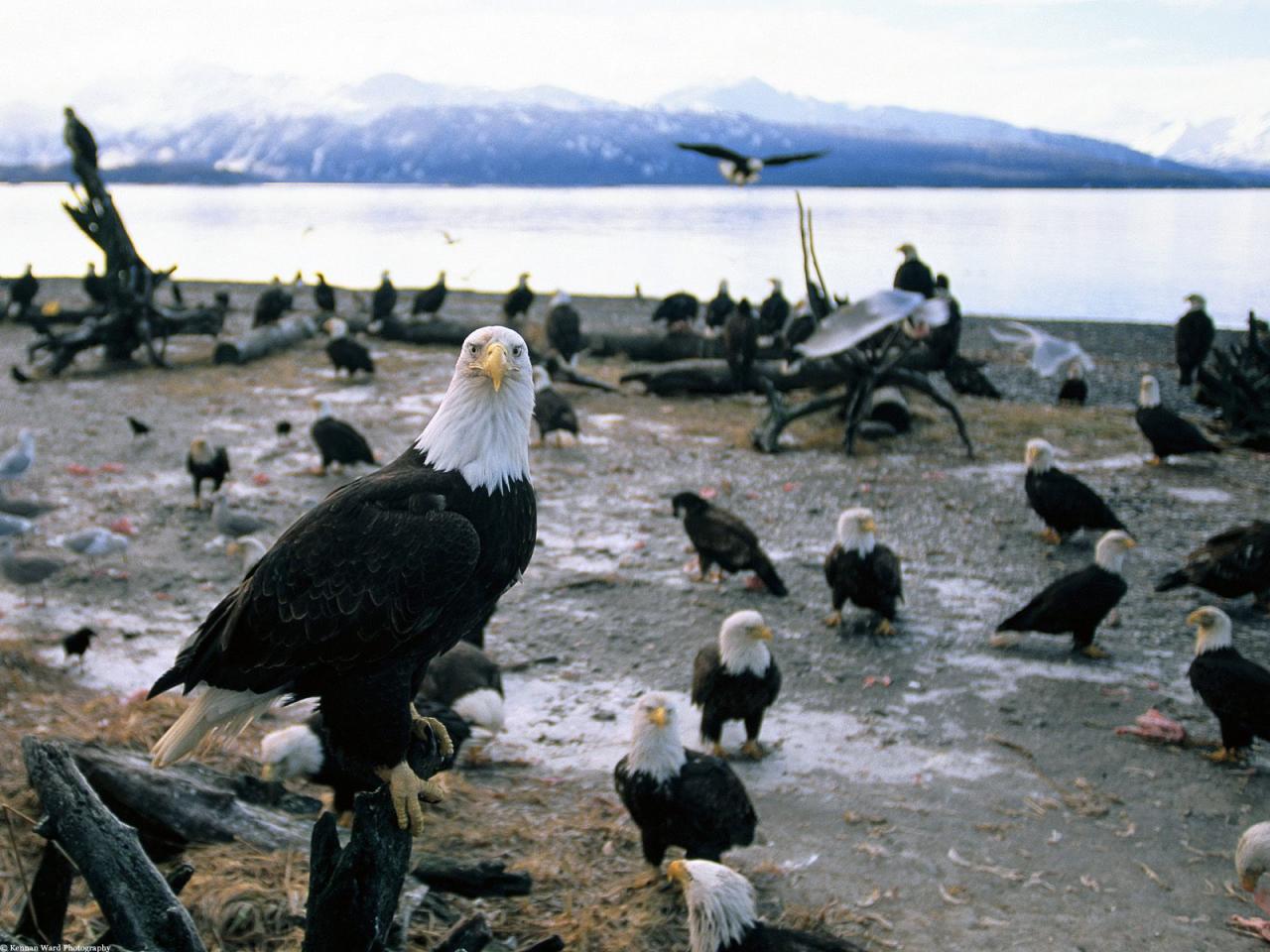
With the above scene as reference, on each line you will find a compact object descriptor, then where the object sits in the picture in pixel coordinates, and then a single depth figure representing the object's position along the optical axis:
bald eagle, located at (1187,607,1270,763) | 4.80
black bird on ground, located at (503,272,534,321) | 17.36
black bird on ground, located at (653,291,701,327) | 16.42
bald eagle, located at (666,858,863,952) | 3.36
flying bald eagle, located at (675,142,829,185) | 9.77
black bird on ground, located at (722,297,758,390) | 12.49
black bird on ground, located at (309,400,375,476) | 9.00
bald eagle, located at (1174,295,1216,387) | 14.06
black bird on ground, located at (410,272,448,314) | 16.77
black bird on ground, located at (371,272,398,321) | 16.72
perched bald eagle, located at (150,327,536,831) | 2.66
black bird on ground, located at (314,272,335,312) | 17.44
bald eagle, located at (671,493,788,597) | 6.85
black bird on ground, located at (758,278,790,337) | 15.49
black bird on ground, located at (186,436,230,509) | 8.25
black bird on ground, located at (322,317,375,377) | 13.32
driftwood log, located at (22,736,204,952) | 2.51
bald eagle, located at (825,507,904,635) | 6.30
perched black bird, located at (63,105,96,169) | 14.16
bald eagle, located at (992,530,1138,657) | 5.95
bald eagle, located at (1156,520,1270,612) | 6.37
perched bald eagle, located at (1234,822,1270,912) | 3.83
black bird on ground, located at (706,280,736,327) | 16.48
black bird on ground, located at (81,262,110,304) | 15.67
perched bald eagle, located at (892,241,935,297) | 11.16
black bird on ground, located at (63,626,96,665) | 5.47
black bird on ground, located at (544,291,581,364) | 13.91
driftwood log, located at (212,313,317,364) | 14.66
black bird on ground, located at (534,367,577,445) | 10.23
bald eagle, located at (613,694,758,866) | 4.05
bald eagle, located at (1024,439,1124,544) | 7.61
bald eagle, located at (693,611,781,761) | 4.98
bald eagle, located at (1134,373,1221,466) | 9.60
